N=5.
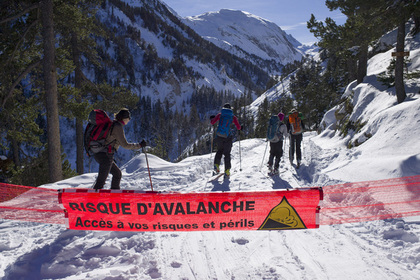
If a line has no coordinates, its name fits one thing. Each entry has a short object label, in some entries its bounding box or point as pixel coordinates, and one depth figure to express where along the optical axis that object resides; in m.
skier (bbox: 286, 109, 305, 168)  9.27
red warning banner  3.75
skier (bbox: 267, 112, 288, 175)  8.24
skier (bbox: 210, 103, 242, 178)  7.67
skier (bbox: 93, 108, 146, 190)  4.70
